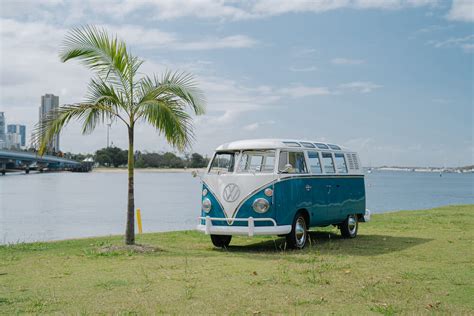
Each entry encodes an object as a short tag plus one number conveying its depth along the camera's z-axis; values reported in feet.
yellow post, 69.95
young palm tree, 46.29
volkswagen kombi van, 43.83
